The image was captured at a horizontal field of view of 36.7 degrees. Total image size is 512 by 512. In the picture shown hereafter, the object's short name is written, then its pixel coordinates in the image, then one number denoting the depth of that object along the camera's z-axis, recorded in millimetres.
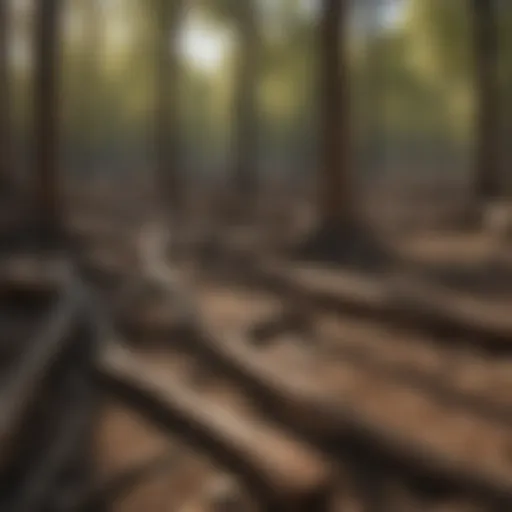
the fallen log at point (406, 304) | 5895
